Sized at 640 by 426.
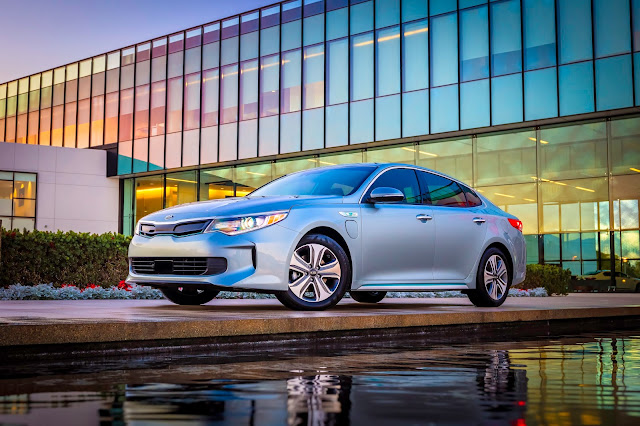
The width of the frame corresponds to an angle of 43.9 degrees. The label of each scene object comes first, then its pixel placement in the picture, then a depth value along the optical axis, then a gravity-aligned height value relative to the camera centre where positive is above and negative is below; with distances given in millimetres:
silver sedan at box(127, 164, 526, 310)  7289 +289
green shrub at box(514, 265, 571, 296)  20344 -215
